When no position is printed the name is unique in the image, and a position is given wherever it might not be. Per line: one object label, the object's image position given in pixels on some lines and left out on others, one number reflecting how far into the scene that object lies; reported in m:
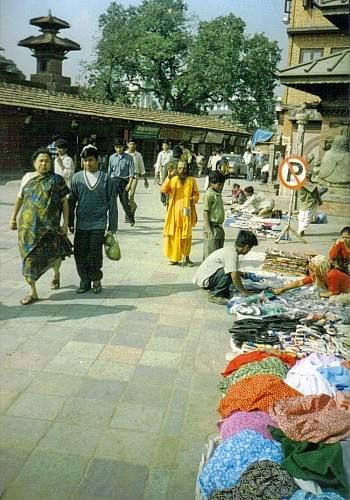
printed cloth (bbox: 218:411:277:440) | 2.41
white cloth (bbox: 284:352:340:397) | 2.88
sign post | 7.08
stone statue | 10.31
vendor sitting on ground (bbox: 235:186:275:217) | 10.20
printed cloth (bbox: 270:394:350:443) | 2.26
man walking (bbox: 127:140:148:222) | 8.55
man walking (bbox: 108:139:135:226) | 8.38
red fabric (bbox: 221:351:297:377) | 3.36
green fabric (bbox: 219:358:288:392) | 3.07
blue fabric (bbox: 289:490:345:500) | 2.00
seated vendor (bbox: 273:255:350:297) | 4.96
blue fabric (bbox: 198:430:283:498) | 2.16
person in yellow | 6.25
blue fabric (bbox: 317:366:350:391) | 3.05
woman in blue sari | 4.62
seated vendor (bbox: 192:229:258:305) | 4.82
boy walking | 5.65
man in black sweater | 4.94
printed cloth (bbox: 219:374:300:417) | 2.69
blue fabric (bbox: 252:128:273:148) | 22.75
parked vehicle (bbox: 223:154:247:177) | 22.64
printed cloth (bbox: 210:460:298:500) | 2.04
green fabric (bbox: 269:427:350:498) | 2.03
